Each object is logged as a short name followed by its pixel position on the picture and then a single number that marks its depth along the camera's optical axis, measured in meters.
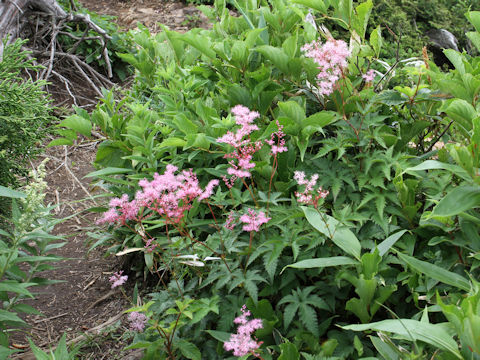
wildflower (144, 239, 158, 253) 1.81
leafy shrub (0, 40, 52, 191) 2.47
